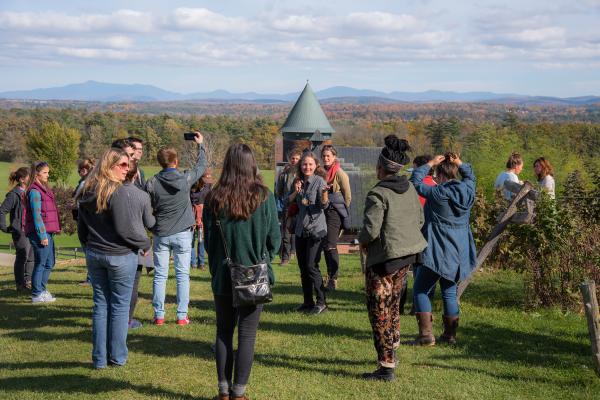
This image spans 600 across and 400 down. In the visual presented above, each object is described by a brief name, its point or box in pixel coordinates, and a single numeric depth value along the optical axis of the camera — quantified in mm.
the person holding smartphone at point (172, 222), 6348
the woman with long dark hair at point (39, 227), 8055
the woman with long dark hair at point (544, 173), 8820
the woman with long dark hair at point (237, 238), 4285
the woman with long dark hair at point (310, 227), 7059
